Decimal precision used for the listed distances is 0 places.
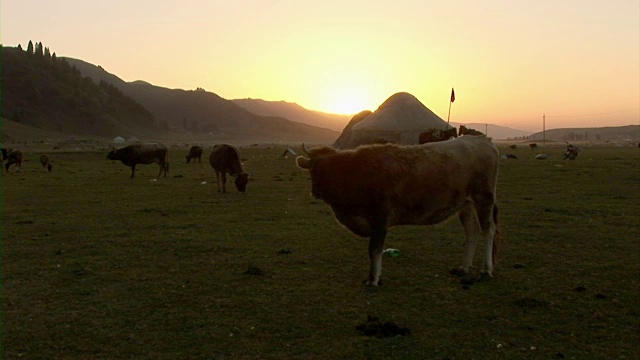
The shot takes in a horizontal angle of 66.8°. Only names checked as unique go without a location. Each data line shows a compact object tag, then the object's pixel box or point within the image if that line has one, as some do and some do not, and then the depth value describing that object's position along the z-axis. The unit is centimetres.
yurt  6272
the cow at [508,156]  4816
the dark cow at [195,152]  4609
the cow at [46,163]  3468
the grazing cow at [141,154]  3012
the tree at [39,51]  17958
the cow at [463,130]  2915
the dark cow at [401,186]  838
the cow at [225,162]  2225
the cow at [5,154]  3537
